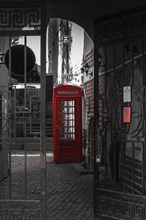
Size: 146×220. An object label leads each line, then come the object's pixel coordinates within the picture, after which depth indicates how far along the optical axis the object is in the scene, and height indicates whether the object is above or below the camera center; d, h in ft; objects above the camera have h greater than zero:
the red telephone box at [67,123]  39.63 -0.76
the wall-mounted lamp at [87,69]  34.12 +3.99
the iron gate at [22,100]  17.51 +0.69
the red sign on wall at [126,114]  18.75 +0.05
